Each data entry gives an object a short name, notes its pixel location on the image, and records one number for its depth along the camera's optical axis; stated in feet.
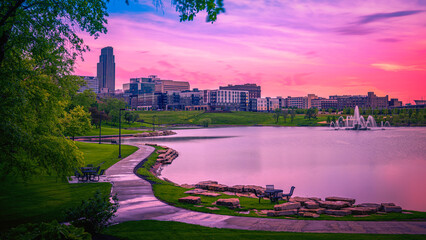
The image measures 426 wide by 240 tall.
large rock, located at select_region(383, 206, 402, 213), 58.29
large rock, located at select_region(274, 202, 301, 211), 57.16
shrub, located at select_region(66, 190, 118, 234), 35.76
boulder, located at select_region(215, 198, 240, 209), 60.70
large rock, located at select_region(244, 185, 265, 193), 82.73
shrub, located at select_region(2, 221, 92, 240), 28.76
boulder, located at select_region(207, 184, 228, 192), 85.30
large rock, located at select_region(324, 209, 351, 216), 55.42
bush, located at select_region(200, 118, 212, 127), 609.42
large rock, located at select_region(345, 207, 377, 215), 56.54
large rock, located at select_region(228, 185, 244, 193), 84.89
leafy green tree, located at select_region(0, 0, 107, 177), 42.37
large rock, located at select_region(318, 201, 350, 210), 59.73
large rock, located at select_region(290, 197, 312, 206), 66.09
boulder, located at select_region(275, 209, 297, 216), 54.80
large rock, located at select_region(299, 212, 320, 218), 53.90
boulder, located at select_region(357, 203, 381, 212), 59.64
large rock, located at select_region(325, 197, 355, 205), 67.36
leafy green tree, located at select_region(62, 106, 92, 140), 163.68
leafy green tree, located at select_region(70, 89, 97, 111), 239.26
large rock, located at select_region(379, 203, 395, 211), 59.68
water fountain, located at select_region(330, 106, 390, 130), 605.31
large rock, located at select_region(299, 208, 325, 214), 56.75
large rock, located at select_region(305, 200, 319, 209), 60.03
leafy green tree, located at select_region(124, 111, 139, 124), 471.83
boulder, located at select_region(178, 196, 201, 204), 62.13
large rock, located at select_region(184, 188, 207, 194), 74.08
